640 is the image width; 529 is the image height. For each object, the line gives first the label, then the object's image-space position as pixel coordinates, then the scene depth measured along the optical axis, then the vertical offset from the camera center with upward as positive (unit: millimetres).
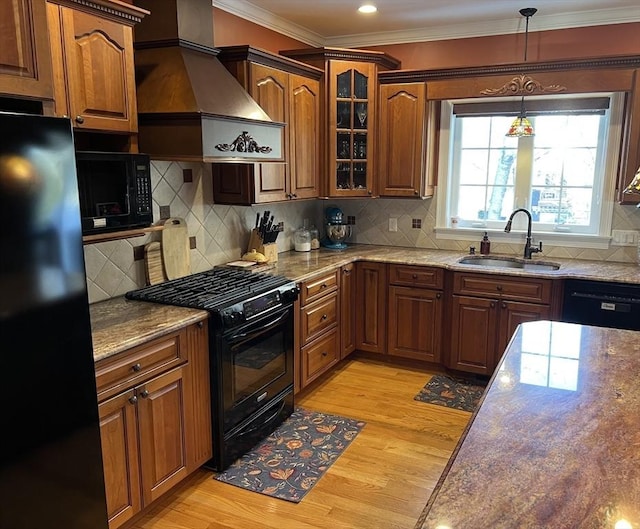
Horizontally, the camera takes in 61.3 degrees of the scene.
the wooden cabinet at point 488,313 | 3656 -957
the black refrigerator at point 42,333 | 1531 -487
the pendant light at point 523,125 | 3635 +327
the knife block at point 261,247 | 3818 -520
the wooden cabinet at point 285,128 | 3369 +339
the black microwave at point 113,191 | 2223 -80
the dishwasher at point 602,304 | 3404 -818
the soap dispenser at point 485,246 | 4273 -562
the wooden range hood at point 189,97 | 2605 +377
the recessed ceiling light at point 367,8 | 3619 +1108
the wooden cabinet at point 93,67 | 2125 +433
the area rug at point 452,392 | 3613 -1509
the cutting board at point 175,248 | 3131 -441
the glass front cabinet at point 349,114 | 4043 +452
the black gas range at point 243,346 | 2672 -921
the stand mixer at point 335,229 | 4566 -472
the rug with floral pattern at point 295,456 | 2697 -1523
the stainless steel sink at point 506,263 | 3977 -664
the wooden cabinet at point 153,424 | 2150 -1083
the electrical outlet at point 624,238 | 3922 -452
